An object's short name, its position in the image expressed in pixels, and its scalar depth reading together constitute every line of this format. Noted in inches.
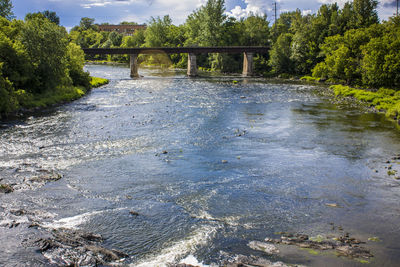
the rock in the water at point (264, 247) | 569.3
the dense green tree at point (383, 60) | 2324.1
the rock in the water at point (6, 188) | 793.2
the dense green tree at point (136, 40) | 6925.2
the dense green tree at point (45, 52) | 2063.2
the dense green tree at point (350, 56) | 2849.4
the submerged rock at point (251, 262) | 527.2
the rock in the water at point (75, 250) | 546.9
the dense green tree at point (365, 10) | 3740.2
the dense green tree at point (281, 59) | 4008.4
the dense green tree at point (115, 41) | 7741.1
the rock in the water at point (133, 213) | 709.9
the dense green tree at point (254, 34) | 4988.9
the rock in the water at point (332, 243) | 558.3
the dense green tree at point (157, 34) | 6122.1
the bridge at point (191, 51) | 3846.0
